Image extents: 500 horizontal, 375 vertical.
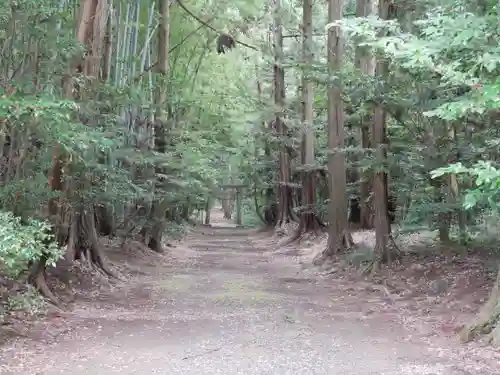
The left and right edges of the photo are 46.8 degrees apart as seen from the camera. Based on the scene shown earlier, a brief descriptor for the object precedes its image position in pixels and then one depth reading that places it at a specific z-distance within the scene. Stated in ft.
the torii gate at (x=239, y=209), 131.01
